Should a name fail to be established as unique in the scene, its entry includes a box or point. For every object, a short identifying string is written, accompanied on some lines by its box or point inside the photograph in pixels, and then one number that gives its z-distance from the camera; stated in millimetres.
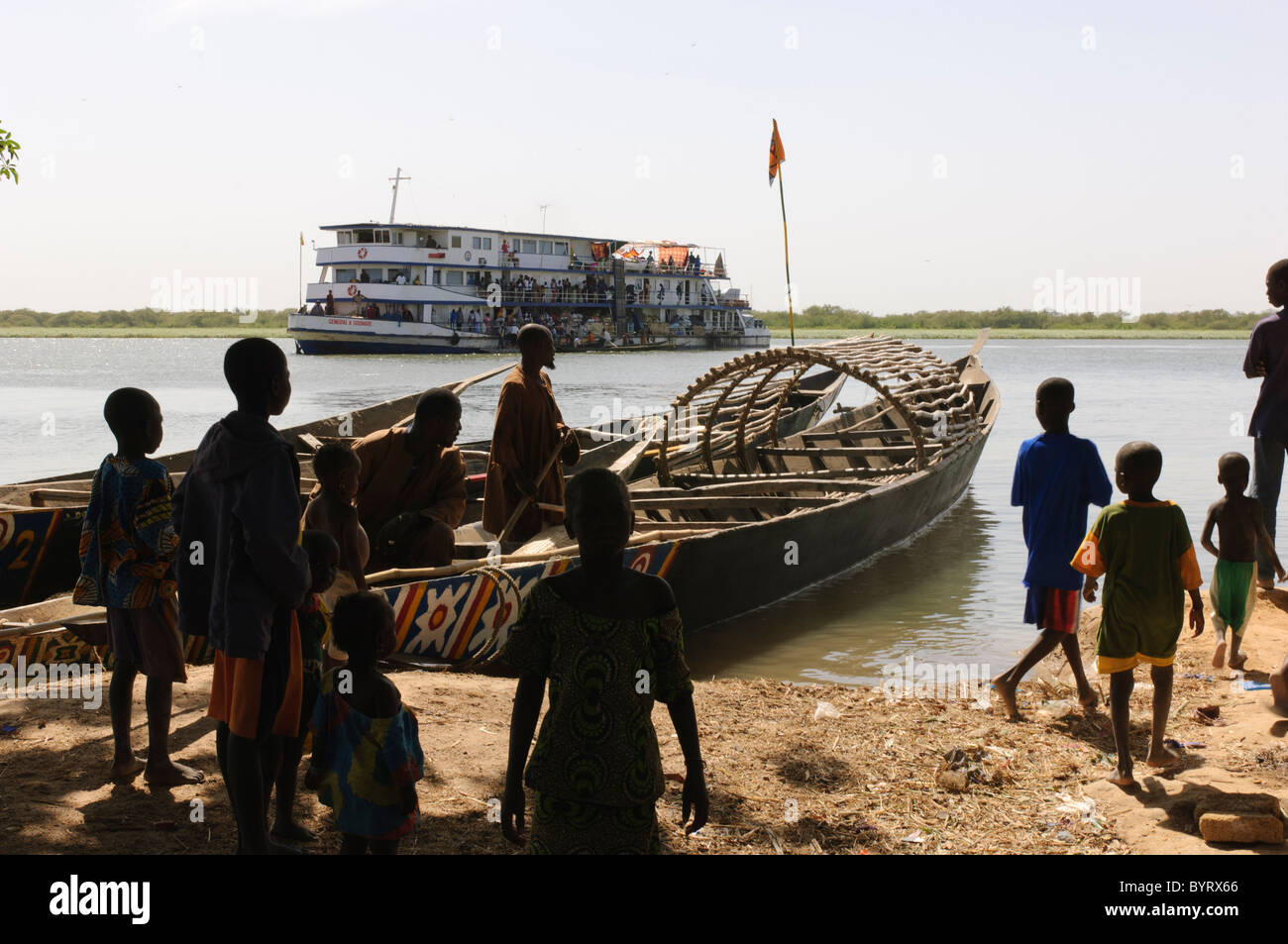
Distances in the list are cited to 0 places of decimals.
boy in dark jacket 2875
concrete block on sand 3334
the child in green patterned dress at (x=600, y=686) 2322
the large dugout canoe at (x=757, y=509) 5570
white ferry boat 50156
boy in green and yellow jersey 3902
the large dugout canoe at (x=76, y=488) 6883
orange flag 16359
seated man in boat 5746
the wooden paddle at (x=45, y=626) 4668
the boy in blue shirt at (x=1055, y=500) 4648
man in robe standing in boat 6512
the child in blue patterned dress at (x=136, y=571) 3740
